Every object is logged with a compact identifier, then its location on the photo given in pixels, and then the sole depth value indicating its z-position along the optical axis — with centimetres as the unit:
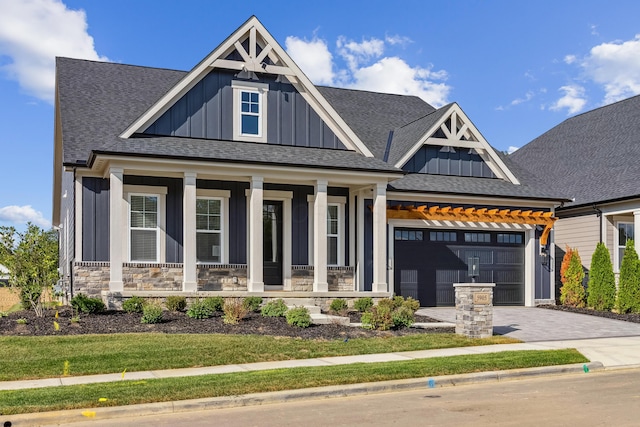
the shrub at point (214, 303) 1683
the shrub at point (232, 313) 1581
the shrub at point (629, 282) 2144
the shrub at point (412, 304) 1763
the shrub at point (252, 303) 1773
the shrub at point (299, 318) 1573
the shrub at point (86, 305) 1647
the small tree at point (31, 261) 1647
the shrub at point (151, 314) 1545
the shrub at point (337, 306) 1869
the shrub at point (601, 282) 2225
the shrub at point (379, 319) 1600
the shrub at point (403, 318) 1628
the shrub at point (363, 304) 1897
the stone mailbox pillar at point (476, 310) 1541
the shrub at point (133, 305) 1677
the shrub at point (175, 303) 1719
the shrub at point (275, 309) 1698
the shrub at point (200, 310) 1639
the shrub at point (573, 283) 2330
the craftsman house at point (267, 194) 1886
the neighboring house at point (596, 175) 2392
